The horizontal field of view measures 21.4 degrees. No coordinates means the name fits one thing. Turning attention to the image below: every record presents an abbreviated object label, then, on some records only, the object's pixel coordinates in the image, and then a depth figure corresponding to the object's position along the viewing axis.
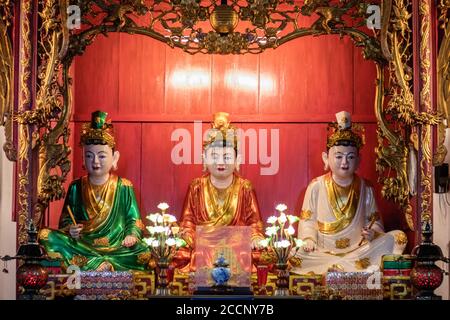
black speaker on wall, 9.12
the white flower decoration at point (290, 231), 9.08
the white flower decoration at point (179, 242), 9.23
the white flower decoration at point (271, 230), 9.09
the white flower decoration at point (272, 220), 9.19
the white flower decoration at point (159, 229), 8.92
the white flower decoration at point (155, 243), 8.98
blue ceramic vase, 8.52
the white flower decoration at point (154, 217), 9.10
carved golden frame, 9.20
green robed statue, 9.36
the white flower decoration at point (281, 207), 9.42
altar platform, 8.98
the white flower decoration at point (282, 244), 8.95
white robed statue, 9.51
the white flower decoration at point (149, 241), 9.09
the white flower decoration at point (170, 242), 8.94
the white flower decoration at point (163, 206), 9.27
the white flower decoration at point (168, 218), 9.22
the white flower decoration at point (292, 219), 9.24
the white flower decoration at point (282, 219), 9.06
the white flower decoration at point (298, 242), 9.11
